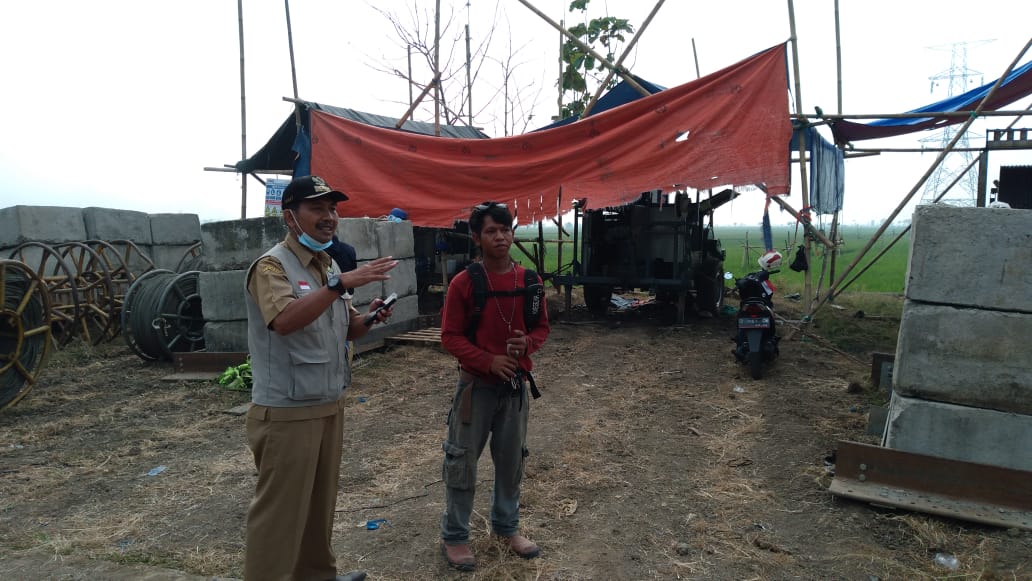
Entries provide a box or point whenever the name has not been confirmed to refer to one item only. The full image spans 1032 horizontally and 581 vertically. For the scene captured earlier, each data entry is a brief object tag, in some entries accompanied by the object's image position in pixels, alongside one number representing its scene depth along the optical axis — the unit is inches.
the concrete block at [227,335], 285.0
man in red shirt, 113.7
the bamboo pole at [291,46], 468.1
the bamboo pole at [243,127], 436.5
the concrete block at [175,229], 463.5
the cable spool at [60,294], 318.3
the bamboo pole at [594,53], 321.4
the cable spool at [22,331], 219.8
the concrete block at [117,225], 414.9
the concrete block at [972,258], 141.3
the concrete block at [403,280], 343.8
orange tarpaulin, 293.6
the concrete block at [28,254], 353.4
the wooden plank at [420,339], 325.1
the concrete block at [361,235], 301.4
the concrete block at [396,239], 333.4
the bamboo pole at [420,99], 389.7
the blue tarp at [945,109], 285.9
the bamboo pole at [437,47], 387.2
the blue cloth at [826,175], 380.8
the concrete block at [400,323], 323.9
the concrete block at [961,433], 143.1
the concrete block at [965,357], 142.2
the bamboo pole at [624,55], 323.8
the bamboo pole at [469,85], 644.2
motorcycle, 256.2
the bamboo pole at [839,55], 349.1
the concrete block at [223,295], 281.0
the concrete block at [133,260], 413.4
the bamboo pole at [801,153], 292.7
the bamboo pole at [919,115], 274.8
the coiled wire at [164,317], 295.4
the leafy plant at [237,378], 257.4
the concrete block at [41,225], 371.9
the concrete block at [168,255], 460.1
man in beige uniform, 90.9
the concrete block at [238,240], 274.7
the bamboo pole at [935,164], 251.4
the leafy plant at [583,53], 574.6
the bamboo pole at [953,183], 348.5
